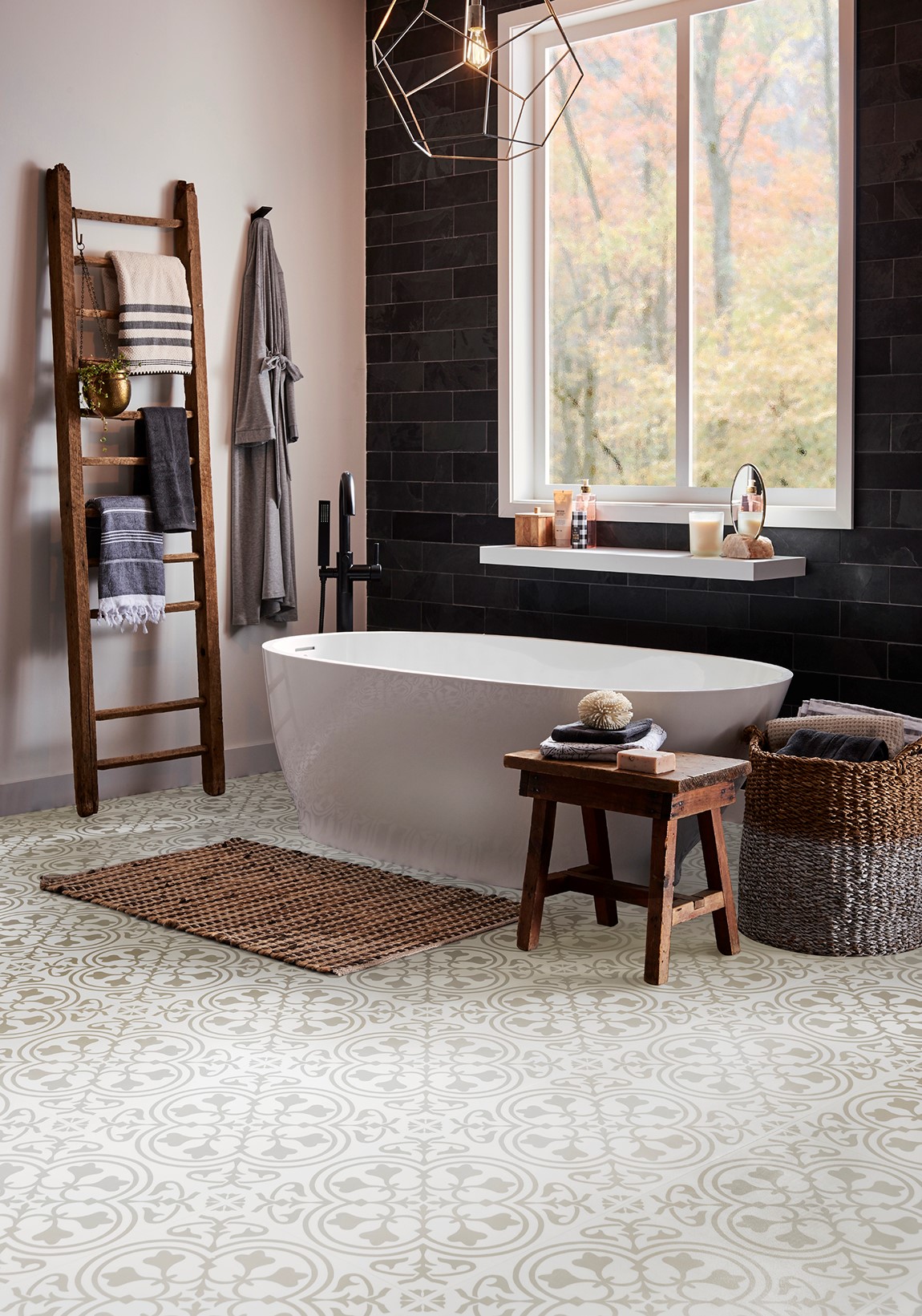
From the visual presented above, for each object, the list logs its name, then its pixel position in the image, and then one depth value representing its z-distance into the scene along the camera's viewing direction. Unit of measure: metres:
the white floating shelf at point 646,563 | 4.39
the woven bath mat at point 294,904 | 3.46
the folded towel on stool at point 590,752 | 3.32
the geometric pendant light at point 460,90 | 5.36
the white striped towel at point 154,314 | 4.86
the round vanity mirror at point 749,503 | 4.48
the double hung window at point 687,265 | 4.57
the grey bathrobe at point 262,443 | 5.43
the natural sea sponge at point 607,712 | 3.35
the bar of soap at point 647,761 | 3.19
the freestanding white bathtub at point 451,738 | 3.70
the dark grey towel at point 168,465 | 4.96
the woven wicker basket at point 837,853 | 3.31
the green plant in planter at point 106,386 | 4.75
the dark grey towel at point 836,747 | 3.50
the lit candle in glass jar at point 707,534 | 4.60
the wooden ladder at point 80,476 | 4.72
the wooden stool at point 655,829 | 3.15
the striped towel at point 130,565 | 4.82
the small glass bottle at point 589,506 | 5.11
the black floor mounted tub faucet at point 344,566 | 4.77
